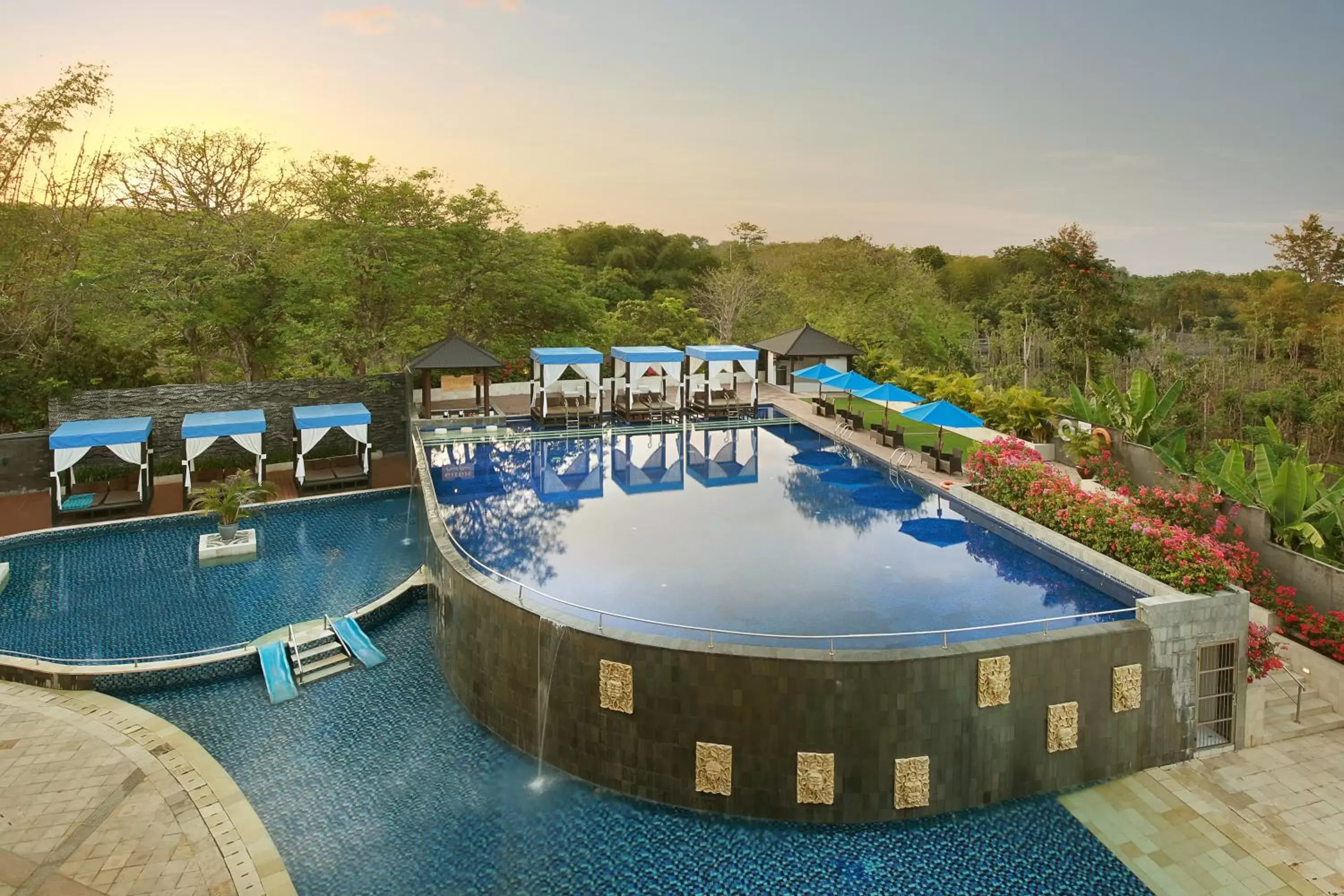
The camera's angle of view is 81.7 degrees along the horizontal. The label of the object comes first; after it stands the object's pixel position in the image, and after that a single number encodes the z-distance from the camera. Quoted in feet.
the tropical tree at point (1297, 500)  36.94
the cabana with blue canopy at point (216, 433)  58.75
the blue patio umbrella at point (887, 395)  64.39
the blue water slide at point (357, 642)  37.68
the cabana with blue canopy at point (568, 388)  77.00
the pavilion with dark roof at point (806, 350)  90.53
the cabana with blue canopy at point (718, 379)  81.35
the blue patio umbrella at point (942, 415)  54.29
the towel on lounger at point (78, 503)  54.80
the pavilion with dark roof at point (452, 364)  72.95
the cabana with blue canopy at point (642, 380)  79.15
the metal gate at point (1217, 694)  29.78
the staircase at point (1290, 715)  31.07
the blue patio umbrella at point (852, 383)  70.64
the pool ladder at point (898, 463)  57.26
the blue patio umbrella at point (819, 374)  77.05
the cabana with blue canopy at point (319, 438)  62.34
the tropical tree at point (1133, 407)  54.80
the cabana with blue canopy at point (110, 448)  54.19
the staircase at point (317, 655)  36.14
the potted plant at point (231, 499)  51.65
